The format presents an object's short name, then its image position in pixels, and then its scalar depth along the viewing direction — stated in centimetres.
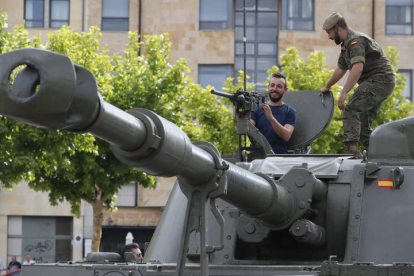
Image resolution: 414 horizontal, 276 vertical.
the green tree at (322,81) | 2726
